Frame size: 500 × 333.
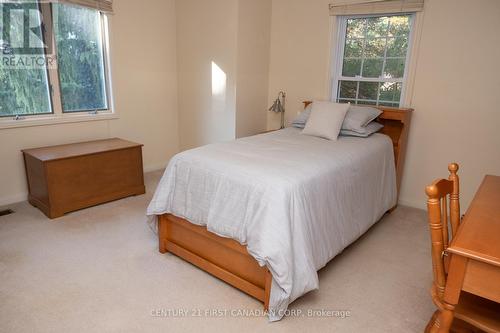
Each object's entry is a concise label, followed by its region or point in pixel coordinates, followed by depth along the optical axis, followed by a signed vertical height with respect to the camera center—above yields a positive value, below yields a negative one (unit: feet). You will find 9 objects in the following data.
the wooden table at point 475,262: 3.67 -1.85
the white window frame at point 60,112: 10.64 -1.17
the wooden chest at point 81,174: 9.84 -2.90
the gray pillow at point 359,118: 10.23 -0.93
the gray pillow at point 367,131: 10.13 -1.32
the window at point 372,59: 11.08 +0.91
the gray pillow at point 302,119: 11.46 -1.12
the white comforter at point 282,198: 5.98 -2.26
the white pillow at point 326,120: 10.14 -1.04
